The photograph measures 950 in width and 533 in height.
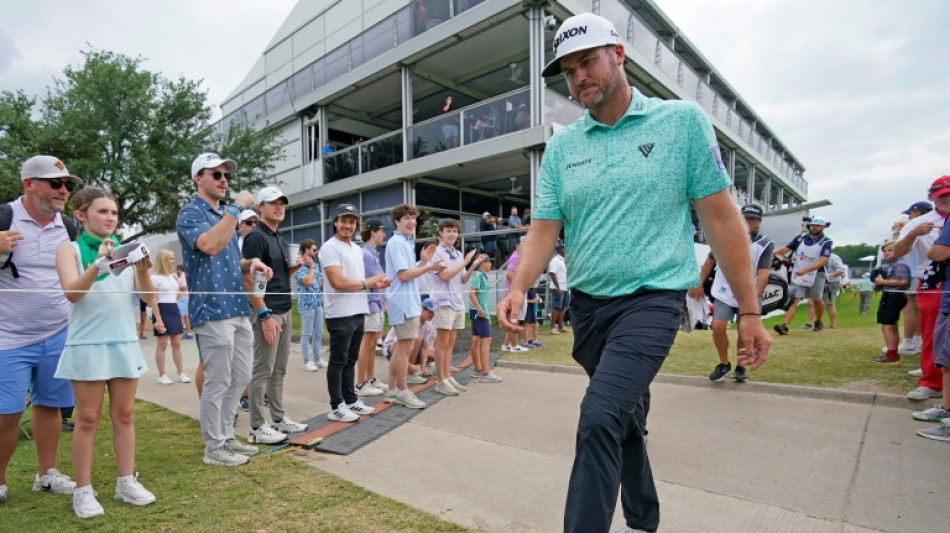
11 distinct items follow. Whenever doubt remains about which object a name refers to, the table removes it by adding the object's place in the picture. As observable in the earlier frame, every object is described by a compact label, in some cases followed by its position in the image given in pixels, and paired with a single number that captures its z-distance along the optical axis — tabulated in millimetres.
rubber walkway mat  3900
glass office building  12641
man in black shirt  4109
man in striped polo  3000
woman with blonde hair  6758
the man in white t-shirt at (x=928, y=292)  4441
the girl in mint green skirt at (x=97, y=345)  2824
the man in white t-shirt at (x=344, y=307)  4539
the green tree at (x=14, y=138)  14430
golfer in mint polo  1890
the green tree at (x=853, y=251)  57106
